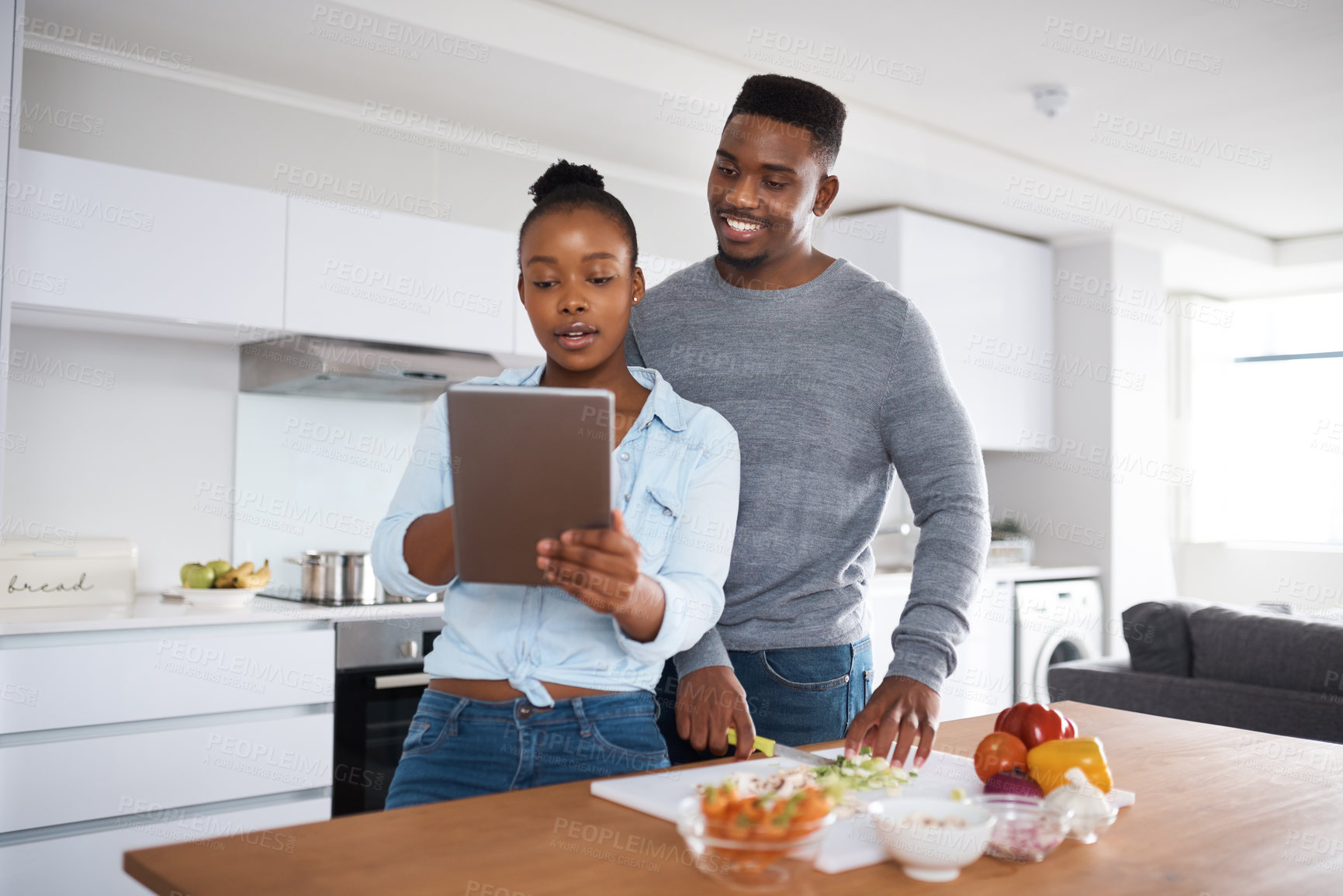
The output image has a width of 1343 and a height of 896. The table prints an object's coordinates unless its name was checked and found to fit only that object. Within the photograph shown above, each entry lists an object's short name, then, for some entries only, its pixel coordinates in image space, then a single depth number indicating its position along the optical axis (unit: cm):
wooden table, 90
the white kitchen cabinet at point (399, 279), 313
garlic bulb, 103
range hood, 317
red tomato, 117
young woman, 121
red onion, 110
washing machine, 466
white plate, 294
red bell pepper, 120
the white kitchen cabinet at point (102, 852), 246
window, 630
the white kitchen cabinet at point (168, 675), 247
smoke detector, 371
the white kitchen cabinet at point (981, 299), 461
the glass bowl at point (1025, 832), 97
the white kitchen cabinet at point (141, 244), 268
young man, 158
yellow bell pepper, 112
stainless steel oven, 294
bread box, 270
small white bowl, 91
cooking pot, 312
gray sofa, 263
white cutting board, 96
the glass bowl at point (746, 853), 83
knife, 122
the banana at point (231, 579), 302
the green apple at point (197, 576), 299
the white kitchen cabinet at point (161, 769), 246
